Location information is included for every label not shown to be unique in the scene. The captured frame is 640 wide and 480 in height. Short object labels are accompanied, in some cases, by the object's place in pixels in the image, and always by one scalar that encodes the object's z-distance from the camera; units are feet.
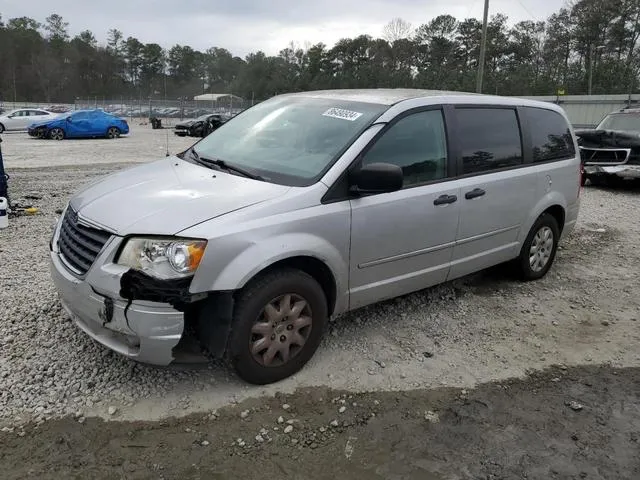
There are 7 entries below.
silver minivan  9.98
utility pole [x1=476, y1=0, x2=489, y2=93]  79.69
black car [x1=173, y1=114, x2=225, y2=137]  98.68
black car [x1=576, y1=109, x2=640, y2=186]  37.04
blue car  78.64
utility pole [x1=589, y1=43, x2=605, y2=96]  132.01
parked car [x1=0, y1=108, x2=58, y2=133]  93.45
